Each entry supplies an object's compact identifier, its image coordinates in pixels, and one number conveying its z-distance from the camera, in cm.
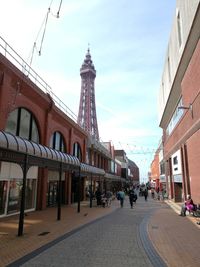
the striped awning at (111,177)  3043
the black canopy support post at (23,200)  788
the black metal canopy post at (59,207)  1123
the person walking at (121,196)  1909
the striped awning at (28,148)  803
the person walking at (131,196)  1835
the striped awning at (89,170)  1734
